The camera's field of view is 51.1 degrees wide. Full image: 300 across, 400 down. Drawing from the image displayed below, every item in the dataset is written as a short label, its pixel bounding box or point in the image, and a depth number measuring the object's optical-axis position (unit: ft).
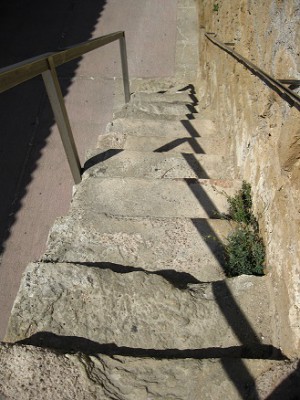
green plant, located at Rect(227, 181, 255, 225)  7.52
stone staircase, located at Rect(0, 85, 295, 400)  4.32
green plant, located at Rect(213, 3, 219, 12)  13.48
